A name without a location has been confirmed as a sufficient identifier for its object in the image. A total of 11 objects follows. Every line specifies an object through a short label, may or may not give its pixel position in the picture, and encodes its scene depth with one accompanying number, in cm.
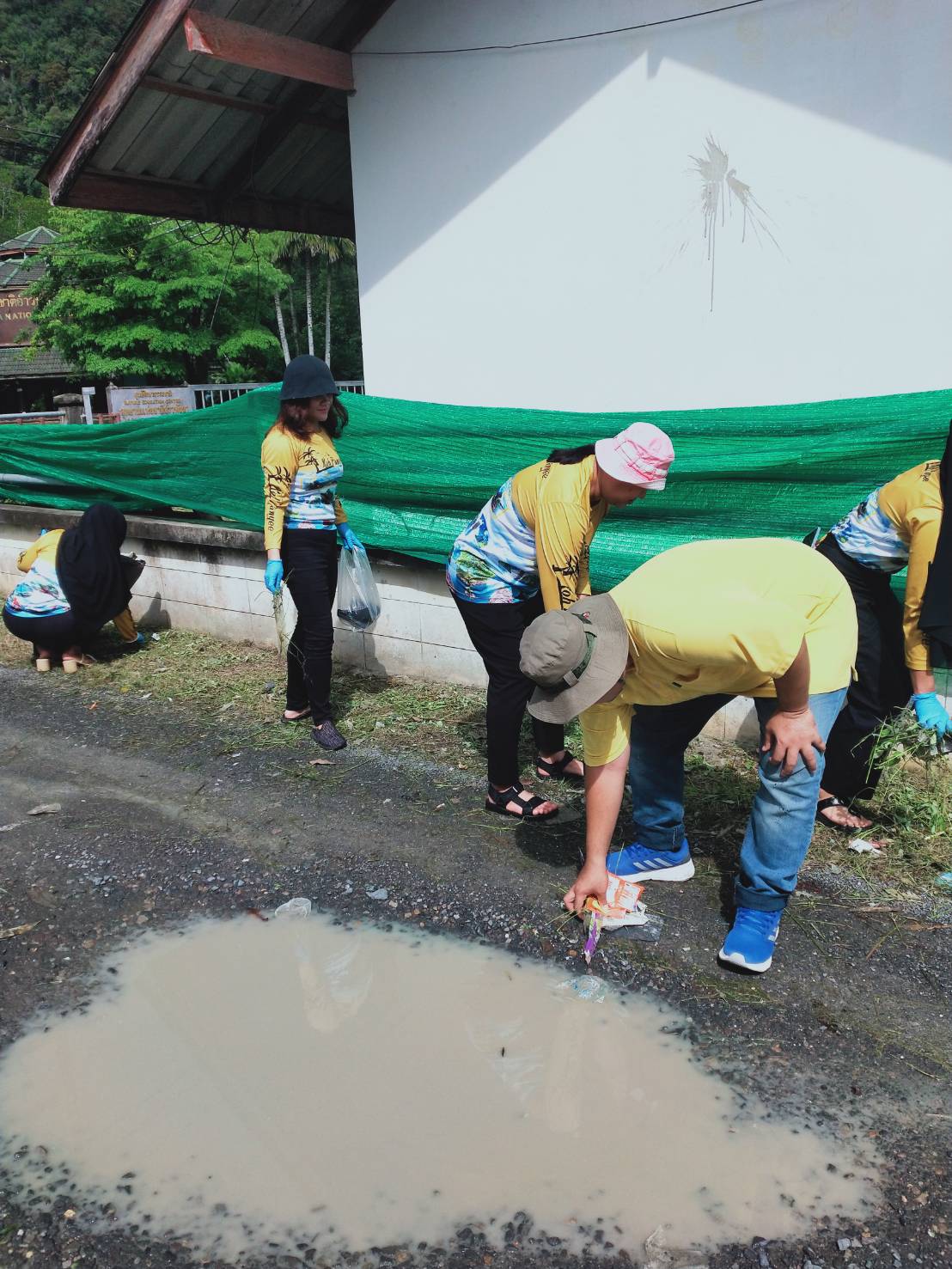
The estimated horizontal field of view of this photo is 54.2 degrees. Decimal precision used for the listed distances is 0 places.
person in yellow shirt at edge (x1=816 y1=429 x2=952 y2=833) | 299
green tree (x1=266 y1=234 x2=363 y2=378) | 3428
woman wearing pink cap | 301
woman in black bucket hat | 441
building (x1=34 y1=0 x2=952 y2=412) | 428
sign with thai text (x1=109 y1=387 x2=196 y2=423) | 1168
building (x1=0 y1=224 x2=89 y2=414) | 3391
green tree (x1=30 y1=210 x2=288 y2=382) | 2334
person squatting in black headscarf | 592
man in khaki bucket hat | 228
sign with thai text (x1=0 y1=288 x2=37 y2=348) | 3684
